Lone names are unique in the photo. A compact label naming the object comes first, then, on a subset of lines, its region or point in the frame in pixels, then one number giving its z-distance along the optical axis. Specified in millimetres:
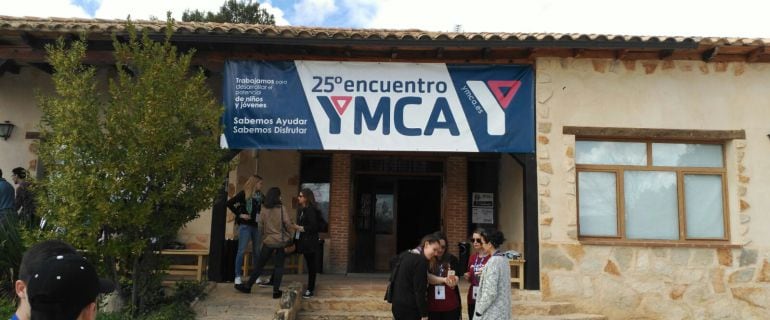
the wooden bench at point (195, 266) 7855
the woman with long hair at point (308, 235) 7305
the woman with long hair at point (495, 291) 4652
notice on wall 10617
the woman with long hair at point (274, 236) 7172
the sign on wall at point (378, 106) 7820
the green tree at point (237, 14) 23500
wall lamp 8570
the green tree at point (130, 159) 5918
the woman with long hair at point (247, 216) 7453
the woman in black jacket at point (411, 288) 4977
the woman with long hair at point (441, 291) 5211
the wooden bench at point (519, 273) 7719
